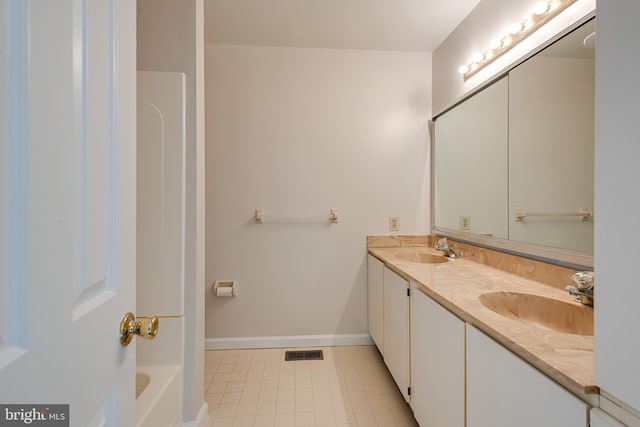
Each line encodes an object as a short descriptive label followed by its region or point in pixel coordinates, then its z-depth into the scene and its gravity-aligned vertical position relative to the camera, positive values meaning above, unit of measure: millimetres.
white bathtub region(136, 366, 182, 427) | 1029 -735
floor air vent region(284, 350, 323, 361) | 2223 -1131
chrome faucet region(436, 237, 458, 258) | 2081 -273
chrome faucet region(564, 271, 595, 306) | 1012 -270
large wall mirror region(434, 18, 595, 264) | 1144 +292
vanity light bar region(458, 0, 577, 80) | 1306 +936
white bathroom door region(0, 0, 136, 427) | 357 +6
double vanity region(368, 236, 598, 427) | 684 -413
